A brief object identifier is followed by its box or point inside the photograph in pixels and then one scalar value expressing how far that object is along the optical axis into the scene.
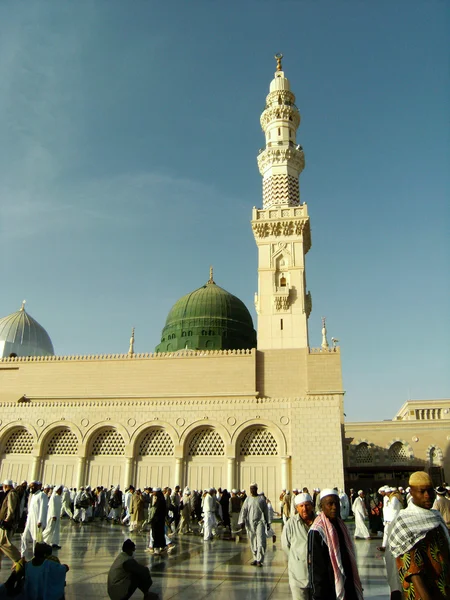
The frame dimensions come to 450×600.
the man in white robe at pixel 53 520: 8.74
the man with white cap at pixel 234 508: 14.46
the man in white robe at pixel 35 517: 8.23
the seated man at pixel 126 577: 4.65
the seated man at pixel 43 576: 3.96
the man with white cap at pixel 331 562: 3.04
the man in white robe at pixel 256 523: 7.64
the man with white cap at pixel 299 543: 3.74
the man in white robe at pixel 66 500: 13.69
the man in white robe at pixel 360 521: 11.33
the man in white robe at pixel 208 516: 11.17
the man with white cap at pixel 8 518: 7.18
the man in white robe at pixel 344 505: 15.38
